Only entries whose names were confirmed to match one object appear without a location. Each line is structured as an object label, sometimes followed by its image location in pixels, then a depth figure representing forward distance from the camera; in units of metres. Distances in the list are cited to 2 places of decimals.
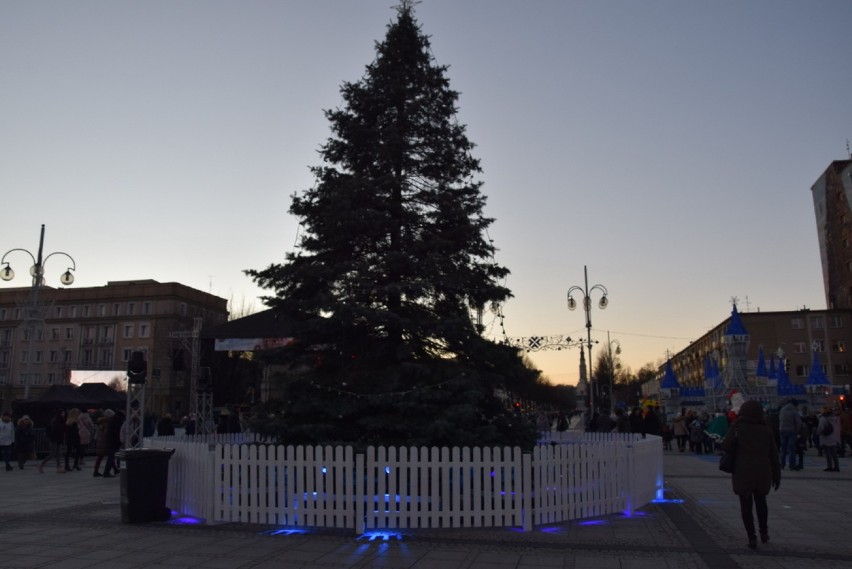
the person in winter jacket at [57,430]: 19.91
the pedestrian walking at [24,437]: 20.67
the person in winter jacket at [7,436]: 19.86
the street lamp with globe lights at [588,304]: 31.64
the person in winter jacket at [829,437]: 17.48
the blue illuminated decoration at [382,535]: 8.85
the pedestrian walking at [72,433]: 19.12
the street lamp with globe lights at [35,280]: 26.88
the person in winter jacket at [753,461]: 8.02
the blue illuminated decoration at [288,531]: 9.20
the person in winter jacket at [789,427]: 17.03
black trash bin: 9.83
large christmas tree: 11.13
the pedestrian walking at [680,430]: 27.39
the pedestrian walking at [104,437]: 17.27
